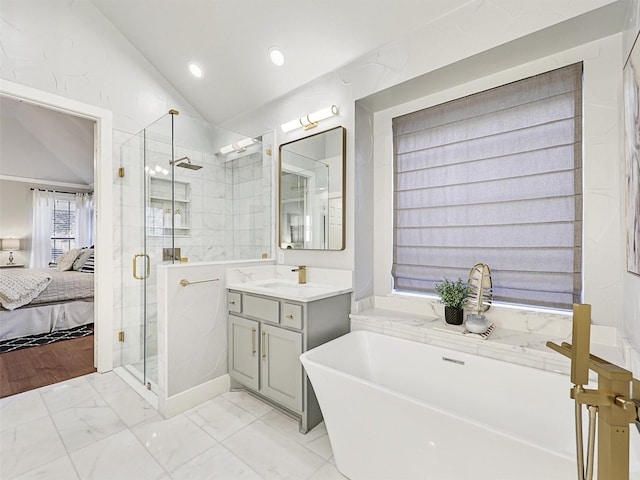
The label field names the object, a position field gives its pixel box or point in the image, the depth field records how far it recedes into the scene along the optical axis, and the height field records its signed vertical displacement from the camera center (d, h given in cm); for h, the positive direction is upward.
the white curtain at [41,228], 610 +17
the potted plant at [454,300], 199 -40
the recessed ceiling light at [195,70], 297 +165
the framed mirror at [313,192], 249 +40
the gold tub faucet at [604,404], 57 -32
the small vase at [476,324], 180 -51
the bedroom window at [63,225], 638 +25
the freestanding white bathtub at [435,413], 105 -80
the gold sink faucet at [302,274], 263 -31
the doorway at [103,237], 277 +0
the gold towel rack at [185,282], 223 -33
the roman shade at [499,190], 180 +33
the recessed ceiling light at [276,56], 250 +152
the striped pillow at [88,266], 480 -47
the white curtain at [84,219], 663 +38
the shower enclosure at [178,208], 250 +26
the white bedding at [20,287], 346 -60
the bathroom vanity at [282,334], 200 -69
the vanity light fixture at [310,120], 248 +102
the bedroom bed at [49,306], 353 -86
